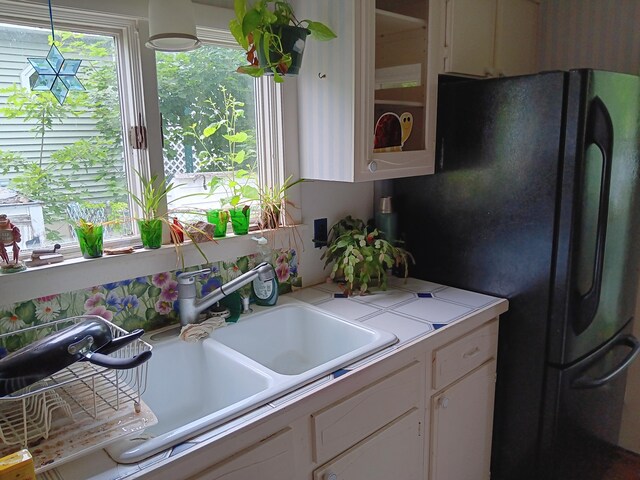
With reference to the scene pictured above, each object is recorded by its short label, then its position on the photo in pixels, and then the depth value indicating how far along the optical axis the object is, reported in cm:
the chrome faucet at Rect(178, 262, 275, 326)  151
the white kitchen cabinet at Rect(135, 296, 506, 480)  103
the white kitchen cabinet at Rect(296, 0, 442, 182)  154
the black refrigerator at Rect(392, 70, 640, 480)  158
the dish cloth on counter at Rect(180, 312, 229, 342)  145
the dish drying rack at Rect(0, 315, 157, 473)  91
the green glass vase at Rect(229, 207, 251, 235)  167
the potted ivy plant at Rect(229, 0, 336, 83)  138
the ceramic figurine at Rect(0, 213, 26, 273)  121
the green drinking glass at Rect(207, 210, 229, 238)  162
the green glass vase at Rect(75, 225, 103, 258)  135
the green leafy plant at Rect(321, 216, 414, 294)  179
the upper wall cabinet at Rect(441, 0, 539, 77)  180
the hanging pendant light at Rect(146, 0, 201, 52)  132
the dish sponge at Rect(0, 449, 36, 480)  76
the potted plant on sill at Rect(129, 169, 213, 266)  146
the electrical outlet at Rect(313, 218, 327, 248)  192
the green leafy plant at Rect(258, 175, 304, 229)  175
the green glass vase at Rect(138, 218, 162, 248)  146
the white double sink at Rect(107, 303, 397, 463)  104
